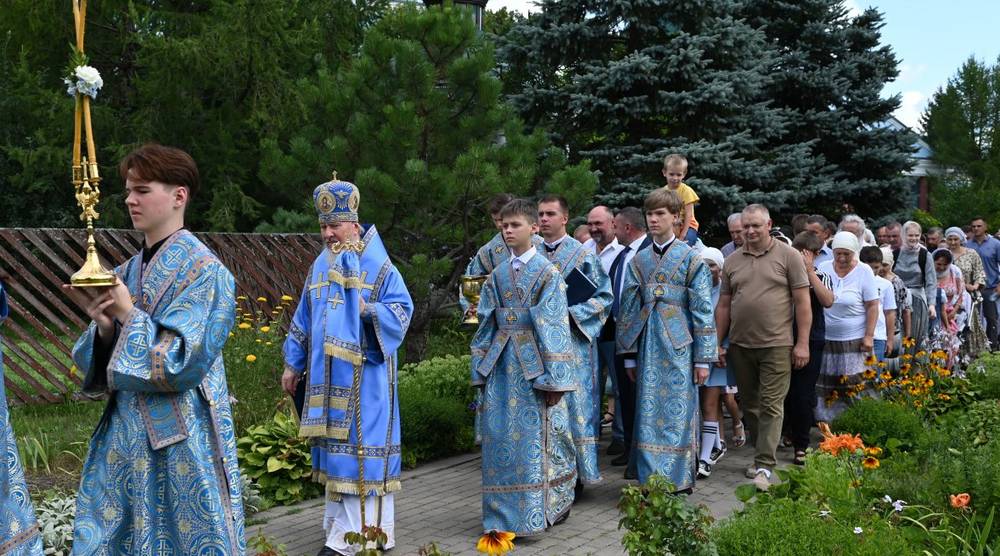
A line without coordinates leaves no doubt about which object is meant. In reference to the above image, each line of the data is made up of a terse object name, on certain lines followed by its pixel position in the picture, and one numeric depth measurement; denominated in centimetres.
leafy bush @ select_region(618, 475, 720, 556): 411
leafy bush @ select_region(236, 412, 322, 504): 680
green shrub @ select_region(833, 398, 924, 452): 766
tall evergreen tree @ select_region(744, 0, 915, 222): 1803
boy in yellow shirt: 874
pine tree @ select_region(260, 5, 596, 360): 1065
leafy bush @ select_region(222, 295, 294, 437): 786
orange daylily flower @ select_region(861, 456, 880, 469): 524
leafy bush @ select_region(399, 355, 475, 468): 793
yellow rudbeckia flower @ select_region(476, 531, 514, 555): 349
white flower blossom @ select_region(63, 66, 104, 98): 334
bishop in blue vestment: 547
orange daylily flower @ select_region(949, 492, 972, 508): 464
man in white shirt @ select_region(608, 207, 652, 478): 796
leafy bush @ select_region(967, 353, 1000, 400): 957
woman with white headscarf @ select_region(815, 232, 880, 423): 854
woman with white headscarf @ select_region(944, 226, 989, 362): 1335
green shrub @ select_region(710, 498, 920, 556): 418
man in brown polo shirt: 727
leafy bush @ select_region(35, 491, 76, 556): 511
